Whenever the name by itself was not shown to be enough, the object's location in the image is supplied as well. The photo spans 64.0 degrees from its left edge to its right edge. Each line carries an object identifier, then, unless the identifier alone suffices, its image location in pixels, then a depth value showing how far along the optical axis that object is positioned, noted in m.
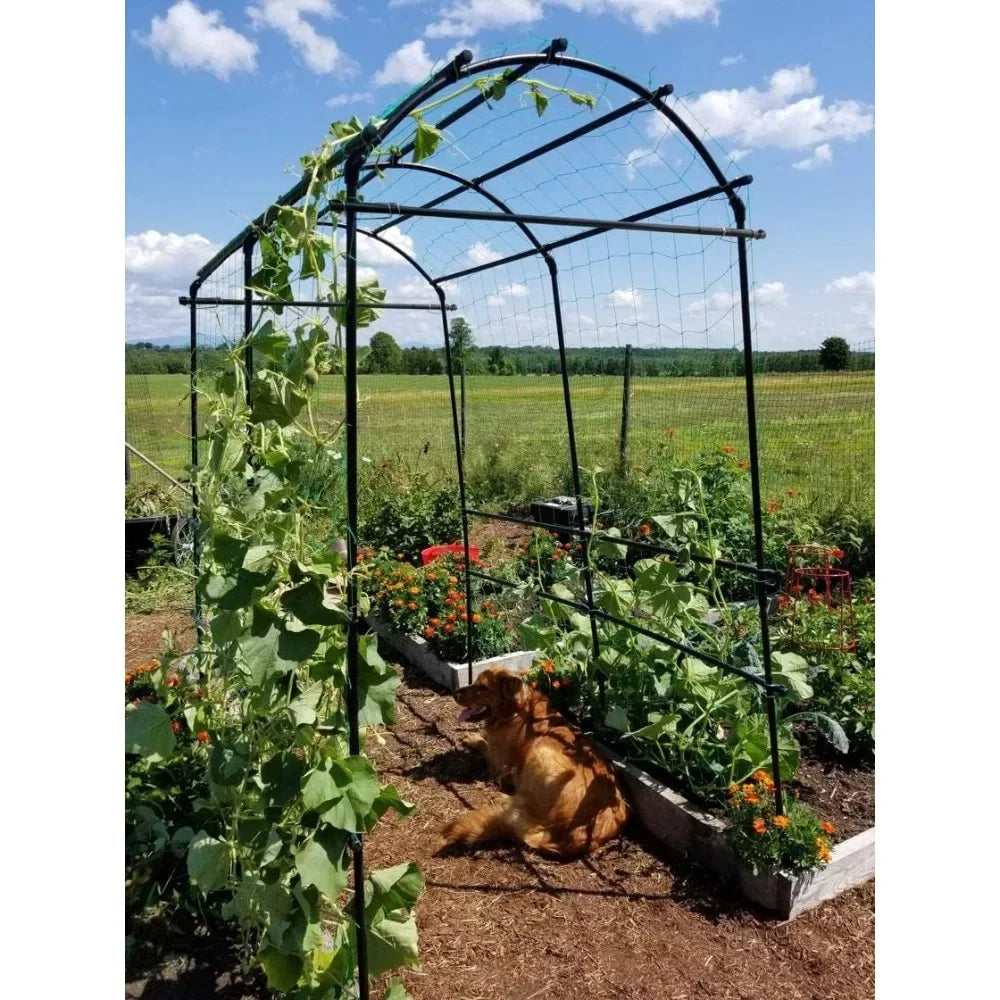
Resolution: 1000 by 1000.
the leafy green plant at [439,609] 5.66
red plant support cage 4.67
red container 6.45
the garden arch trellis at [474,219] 2.20
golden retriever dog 3.62
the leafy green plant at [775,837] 3.14
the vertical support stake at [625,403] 9.84
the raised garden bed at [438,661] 5.39
